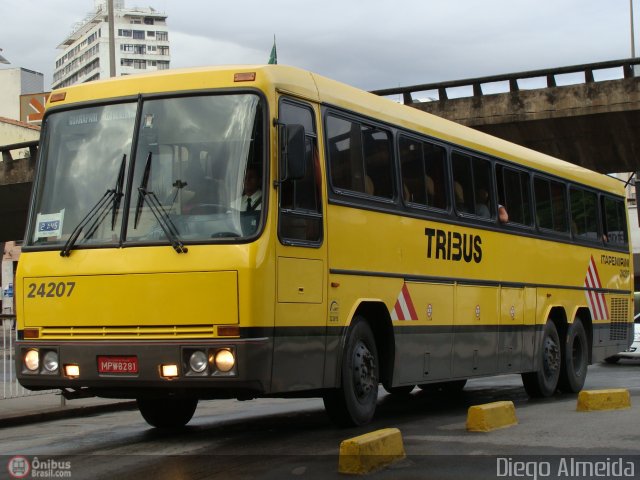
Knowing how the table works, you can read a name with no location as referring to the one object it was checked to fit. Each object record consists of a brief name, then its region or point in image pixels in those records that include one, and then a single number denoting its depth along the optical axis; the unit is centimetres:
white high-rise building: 19062
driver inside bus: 959
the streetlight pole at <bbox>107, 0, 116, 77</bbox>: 2636
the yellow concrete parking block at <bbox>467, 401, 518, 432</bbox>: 1080
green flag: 2519
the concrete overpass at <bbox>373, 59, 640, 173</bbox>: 3005
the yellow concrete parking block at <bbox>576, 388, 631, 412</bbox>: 1275
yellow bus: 946
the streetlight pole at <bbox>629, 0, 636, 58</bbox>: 5962
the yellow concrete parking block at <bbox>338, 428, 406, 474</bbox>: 826
